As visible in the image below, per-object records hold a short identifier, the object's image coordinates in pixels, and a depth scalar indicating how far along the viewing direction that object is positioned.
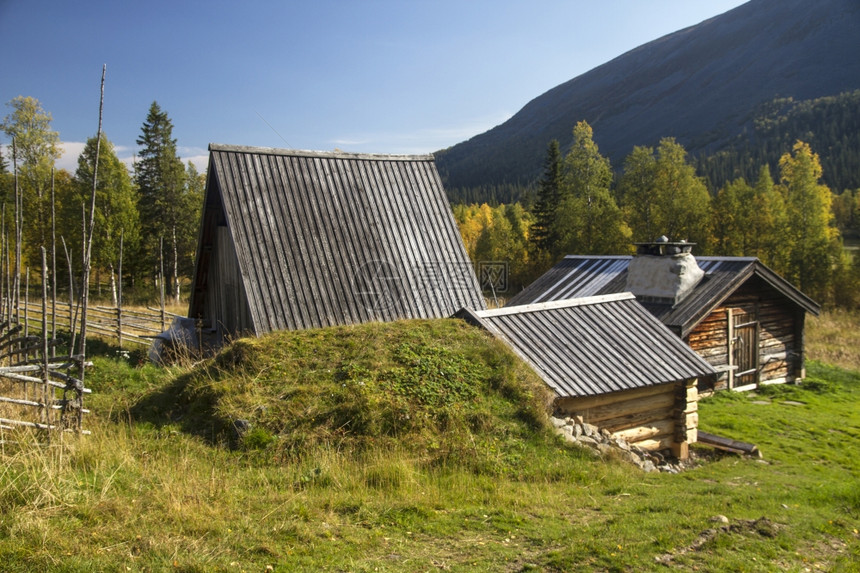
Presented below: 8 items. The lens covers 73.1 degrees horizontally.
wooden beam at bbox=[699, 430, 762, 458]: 11.41
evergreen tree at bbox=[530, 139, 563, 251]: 41.78
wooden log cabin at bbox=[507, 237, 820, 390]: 17.58
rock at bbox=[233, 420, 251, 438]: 8.08
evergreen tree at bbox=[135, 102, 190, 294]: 35.09
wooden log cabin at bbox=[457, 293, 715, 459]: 10.46
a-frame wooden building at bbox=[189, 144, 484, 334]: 12.65
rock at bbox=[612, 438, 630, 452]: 9.91
